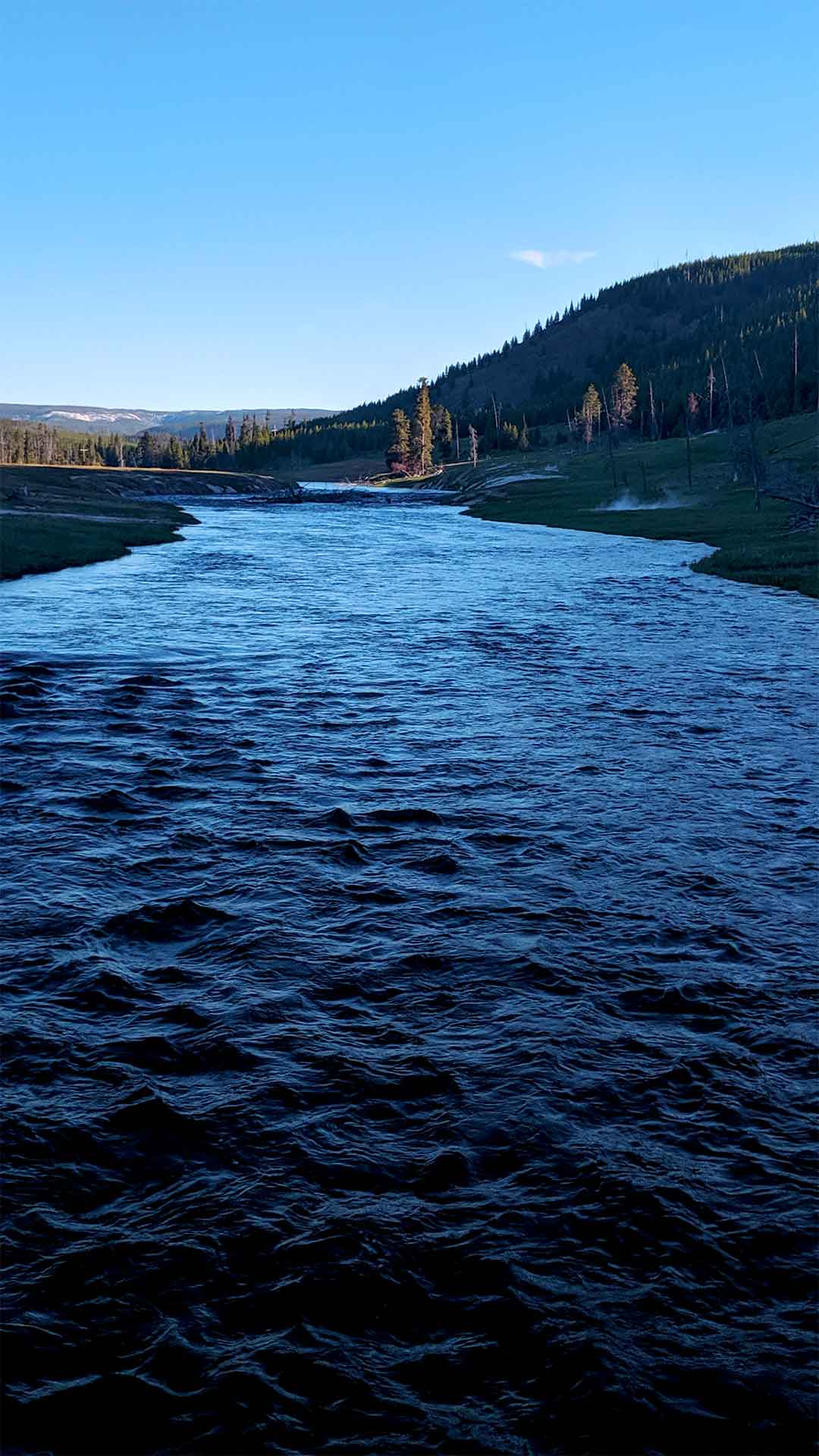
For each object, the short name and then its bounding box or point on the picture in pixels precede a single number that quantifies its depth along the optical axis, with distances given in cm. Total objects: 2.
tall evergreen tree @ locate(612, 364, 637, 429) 19400
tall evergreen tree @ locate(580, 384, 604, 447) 19600
